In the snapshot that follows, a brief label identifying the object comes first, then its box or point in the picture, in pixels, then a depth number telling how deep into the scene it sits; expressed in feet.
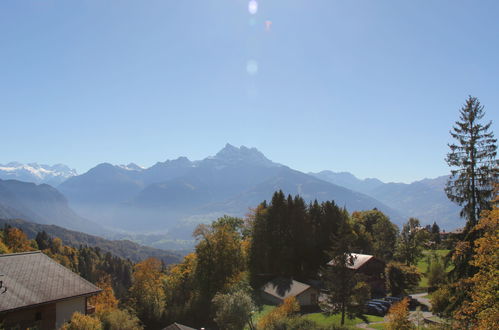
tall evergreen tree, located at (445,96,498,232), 89.61
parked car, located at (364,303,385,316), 157.89
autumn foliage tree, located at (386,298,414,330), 83.61
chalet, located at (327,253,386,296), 208.95
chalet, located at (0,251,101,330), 83.05
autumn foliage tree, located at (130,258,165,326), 169.89
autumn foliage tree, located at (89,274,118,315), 182.50
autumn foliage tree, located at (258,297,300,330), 112.23
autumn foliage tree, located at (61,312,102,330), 85.25
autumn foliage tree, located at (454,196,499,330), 55.47
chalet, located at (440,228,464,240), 475.72
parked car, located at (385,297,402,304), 177.42
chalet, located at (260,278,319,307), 183.73
